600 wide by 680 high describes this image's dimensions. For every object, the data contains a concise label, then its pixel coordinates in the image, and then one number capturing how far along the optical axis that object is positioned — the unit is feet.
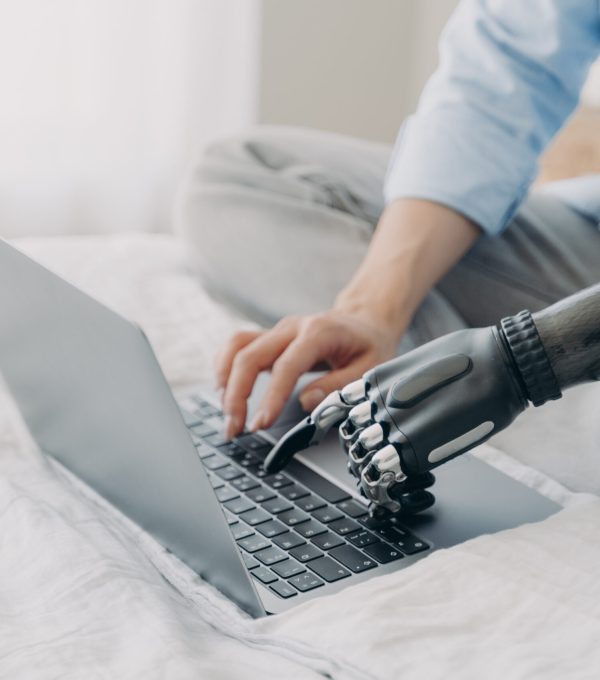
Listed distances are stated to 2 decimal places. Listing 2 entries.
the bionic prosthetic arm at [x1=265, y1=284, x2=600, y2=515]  4.06
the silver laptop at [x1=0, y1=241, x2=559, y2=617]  4.01
